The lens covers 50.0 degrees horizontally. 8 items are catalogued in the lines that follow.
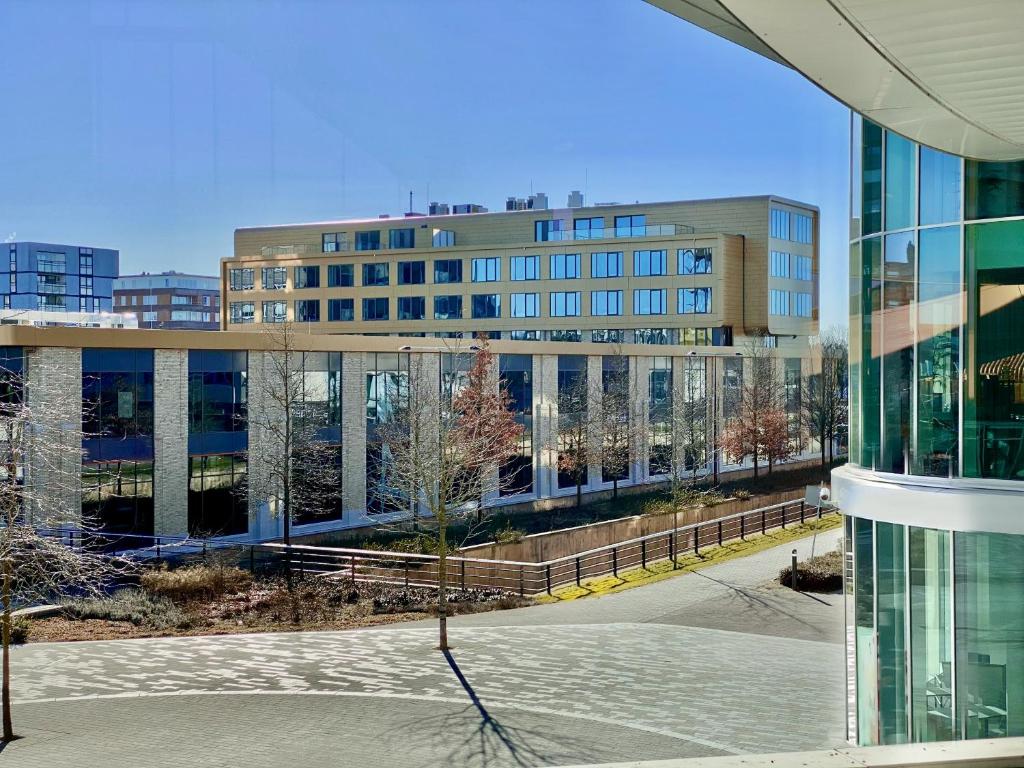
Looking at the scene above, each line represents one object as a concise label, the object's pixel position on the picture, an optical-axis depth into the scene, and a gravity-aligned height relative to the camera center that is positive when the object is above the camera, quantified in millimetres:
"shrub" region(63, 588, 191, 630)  19938 -3900
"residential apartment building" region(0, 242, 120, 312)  133625 +15414
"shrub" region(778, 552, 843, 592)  24312 -3961
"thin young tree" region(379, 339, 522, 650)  23531 -946
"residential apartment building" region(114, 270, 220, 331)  152375 +14398
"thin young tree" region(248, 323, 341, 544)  28875 -846
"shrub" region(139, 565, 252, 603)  21828 -3673
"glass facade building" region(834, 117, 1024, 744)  11039 -531
